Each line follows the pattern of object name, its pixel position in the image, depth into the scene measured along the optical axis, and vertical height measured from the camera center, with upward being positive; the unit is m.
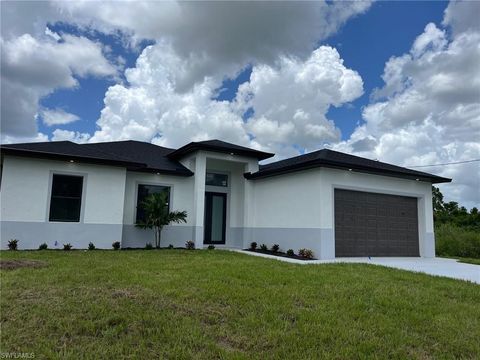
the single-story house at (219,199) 12.63 +1.04
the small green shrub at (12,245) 12.15 -0.91
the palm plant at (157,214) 14.26 +0.36
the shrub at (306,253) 12.64 -0.95
